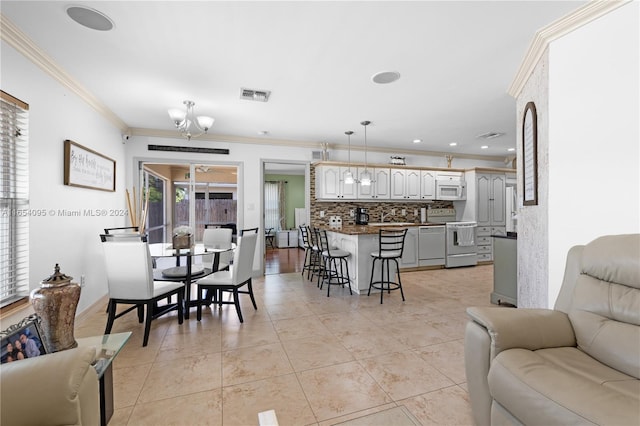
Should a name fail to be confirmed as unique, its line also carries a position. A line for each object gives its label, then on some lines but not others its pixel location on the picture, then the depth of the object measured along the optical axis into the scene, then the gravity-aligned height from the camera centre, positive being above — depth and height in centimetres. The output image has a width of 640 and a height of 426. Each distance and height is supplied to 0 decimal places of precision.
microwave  652 +53
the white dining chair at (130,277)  263 -59
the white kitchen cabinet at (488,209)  632 +9
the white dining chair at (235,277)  314 -71
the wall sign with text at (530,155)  258 +54
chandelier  336 +115
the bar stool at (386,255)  387 -57
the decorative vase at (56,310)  149 -51
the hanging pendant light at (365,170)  455 +88
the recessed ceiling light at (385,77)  289 +139
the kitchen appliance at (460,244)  586 -64
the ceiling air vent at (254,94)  331 +138
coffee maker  614 -9
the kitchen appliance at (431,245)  570 -64
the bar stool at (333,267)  427 -88
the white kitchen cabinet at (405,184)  620 +62
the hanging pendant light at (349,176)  507 +67
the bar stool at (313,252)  463 -64
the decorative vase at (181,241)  329 -32
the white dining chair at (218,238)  435 -38
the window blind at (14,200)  218 +10
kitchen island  416 -57
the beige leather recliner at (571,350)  113 -68
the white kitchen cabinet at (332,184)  564 +56
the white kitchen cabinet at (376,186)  595 +54
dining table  312 -60
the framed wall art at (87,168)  295 +52
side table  149 -75
